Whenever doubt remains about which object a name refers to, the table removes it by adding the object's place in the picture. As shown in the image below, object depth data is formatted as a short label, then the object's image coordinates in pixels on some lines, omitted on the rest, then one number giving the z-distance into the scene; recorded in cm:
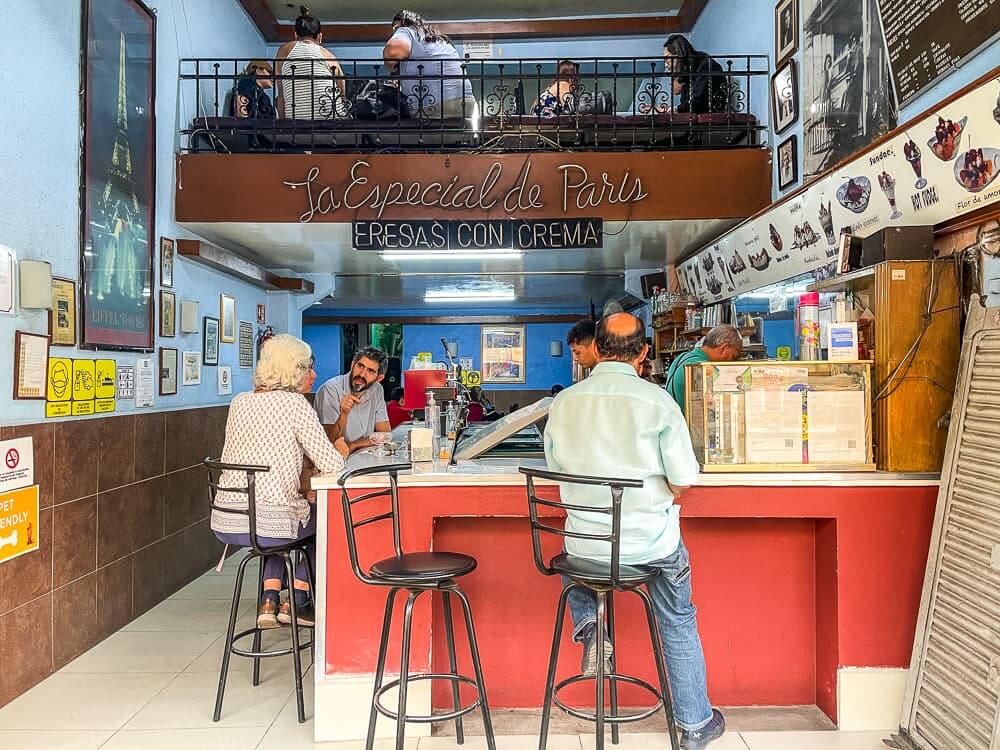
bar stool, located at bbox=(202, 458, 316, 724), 306
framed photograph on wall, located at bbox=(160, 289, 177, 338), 519
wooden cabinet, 305
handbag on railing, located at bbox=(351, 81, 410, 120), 584
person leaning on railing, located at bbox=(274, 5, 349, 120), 595
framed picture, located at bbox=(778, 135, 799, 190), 510
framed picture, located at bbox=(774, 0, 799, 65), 520
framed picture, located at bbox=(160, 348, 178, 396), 517
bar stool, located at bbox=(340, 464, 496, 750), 257
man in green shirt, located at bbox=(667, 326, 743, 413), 459
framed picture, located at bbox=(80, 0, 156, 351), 417
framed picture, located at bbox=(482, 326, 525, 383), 1346
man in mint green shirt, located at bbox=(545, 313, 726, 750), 255
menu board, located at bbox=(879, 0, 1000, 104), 298
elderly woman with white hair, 315
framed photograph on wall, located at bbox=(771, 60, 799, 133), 520
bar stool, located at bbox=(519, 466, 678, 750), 244
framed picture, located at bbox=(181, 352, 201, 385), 560
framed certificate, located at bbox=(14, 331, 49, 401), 354
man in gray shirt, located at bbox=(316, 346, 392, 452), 437
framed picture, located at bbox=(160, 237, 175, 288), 524
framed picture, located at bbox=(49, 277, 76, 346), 384
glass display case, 311
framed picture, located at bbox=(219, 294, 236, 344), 652
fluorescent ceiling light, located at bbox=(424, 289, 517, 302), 1116
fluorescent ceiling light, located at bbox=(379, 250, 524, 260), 664
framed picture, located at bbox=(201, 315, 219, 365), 603
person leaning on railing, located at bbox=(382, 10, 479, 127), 586
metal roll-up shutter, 252
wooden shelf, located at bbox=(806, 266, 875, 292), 322
